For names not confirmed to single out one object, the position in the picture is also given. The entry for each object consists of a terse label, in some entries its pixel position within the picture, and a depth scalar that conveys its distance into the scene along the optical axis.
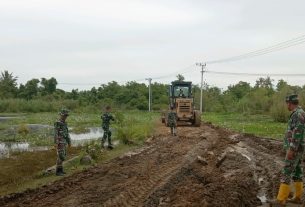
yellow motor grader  20.69
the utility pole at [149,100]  52.41
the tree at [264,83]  57.13
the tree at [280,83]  53.48
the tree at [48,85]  64.77
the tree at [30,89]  62.74
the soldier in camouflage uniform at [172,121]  15.73
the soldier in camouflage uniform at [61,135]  8.53
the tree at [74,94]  63.35
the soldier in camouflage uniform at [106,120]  12.38
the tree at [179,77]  56.04
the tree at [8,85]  61.12
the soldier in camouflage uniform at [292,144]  5.42
